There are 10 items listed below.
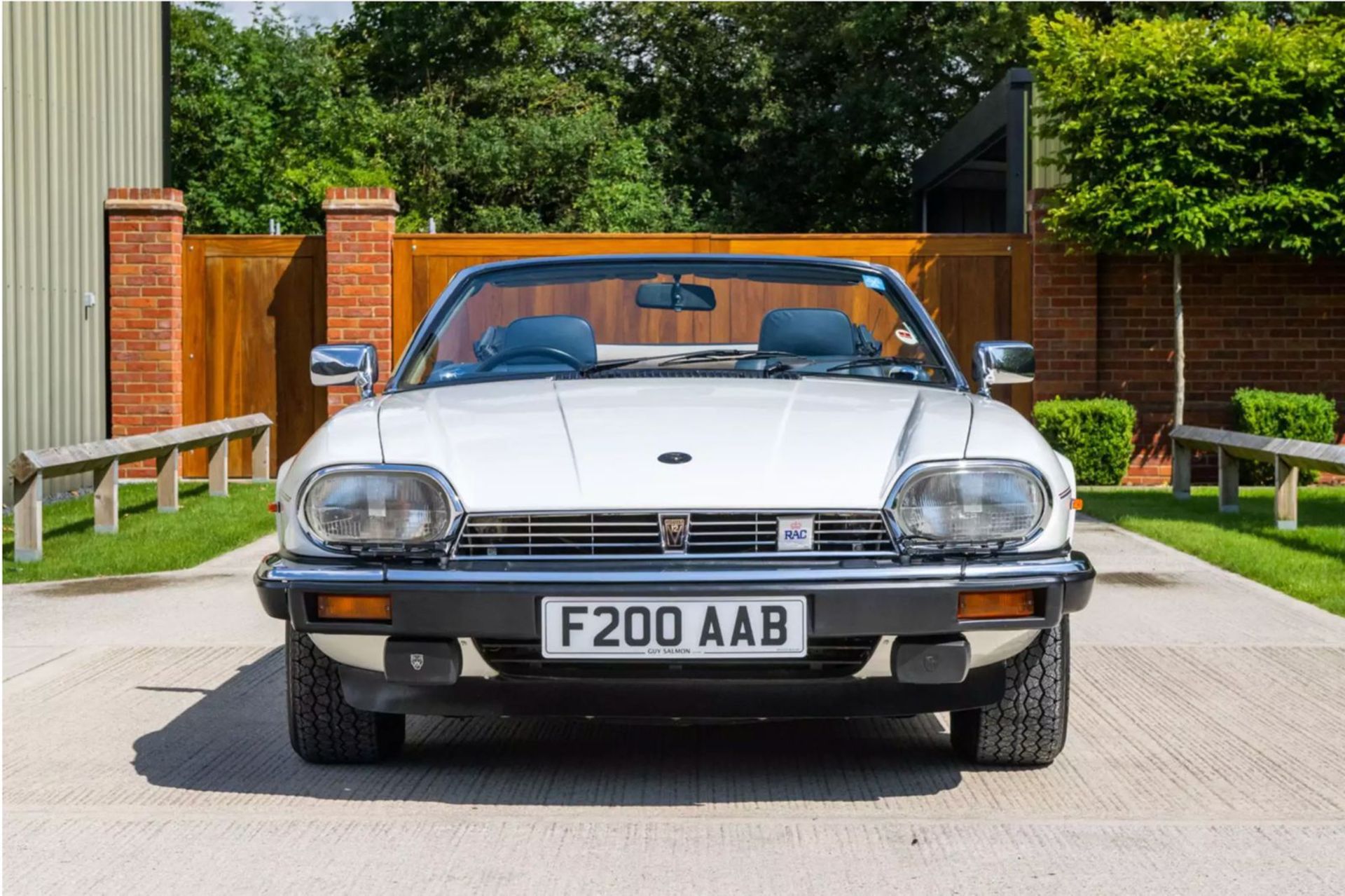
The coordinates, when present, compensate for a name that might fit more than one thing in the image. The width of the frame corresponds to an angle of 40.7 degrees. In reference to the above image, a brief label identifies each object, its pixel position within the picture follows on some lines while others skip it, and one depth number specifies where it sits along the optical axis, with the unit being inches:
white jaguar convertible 160.1
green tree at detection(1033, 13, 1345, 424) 567.8
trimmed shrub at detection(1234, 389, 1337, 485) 573.9
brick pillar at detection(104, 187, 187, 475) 623.8
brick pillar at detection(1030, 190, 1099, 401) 621.6
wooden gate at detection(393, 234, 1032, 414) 628.4
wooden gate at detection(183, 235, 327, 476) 633.6
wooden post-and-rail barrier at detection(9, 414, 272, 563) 374.0
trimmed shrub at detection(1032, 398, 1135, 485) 590.9
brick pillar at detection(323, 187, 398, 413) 624.7
